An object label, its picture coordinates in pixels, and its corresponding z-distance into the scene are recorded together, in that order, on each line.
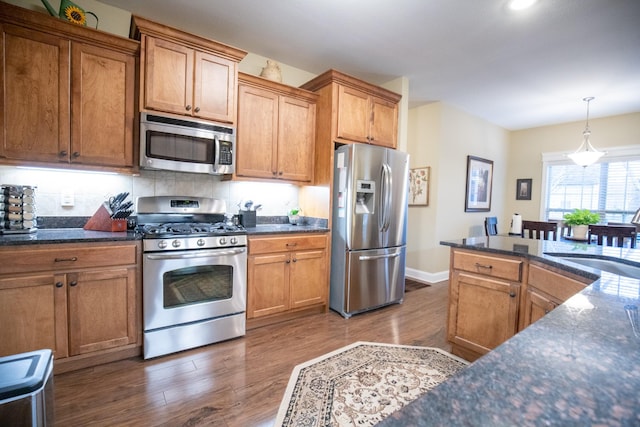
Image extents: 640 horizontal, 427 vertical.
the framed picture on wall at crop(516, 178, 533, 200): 5.70
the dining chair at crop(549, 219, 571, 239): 5.29
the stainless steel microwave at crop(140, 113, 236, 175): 2.31
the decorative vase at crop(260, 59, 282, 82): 3.08
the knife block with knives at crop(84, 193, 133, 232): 2.28
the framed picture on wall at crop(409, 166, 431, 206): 4.59
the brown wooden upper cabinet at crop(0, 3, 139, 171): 1.96
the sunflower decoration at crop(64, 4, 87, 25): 2.10
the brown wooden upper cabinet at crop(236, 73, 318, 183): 2.85
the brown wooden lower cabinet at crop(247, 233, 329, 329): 2.67
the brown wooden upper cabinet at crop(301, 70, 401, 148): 3.10
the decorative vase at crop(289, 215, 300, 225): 3.39
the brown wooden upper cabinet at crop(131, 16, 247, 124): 2.29
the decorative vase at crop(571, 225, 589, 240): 3.63
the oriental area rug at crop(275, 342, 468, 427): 1.63
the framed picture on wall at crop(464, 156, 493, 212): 4.98
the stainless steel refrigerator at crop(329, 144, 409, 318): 3.01
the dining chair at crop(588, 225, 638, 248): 3.09
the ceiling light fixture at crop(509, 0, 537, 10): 2.23
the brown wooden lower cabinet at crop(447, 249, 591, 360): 1.69
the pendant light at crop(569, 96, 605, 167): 4.07
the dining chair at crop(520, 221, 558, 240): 4.13
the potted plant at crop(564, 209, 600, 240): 3.60
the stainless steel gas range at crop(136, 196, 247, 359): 2.16
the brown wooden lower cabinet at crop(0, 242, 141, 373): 1.78
